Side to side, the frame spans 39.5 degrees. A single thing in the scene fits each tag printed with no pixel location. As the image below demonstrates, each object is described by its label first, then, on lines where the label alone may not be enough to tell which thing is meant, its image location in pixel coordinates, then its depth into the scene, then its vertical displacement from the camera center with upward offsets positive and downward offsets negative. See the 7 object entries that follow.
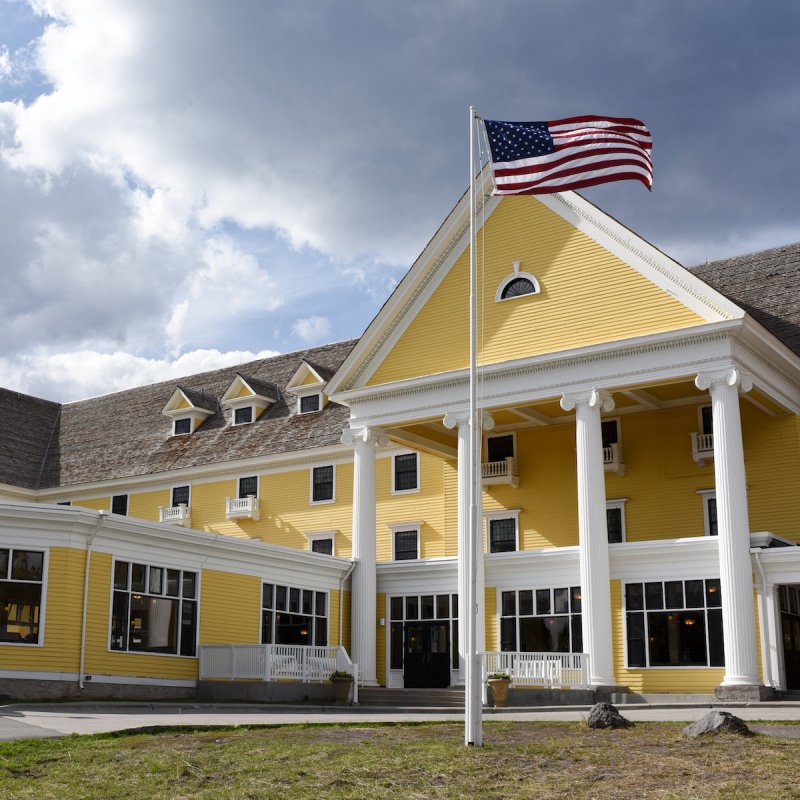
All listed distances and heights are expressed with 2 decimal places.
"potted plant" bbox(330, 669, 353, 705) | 32.28 -0.65
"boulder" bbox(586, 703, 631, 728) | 17.67 -0.87
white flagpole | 16.05 +1.68
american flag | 22.56 +10.18
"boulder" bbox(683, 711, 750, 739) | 15.86 -0.89
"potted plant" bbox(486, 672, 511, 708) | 30.58 -0.69
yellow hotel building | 29.50 +4.57
